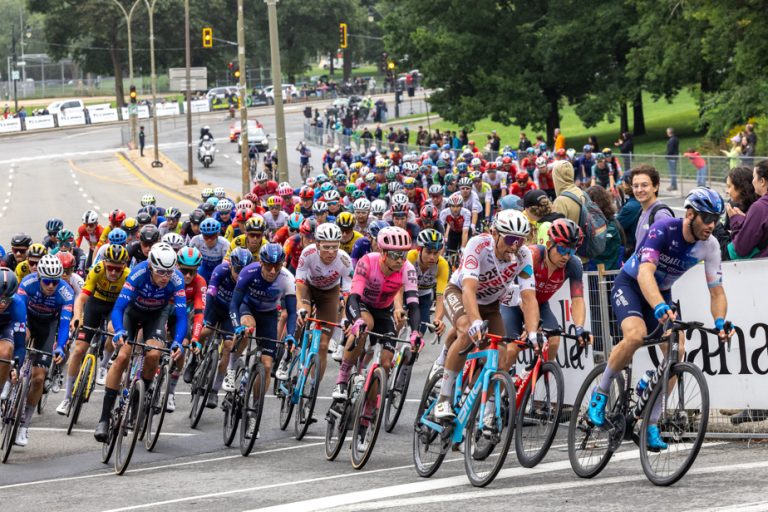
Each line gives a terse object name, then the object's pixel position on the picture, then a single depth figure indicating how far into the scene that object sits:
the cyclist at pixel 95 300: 14.16
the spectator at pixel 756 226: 11.16
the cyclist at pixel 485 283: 9.93
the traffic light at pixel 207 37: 54.75
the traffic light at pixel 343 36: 65.31
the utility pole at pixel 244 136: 43.79
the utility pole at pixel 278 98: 33.81
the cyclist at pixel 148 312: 12.31
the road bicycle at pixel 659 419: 8.68
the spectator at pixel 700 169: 32.50
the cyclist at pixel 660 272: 9.00
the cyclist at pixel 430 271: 12.73
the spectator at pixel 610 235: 14.52
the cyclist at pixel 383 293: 12.02
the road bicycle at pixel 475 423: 9.35
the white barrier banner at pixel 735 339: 10.69
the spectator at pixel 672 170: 33.59
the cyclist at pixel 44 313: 13.30
